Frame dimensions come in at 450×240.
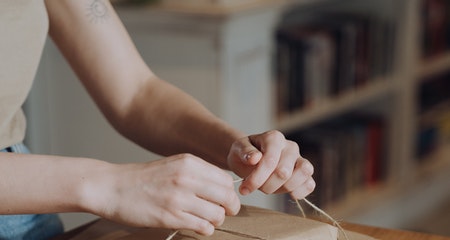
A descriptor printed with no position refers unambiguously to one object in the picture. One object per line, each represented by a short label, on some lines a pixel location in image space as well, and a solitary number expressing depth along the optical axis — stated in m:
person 1.25
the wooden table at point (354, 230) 1.36
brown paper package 1.29
